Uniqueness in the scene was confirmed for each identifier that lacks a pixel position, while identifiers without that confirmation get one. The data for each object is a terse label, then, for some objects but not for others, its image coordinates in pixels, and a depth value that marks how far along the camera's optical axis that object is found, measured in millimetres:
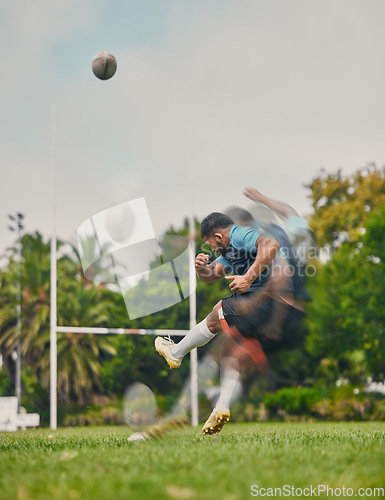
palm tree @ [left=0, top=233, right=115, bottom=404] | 28516
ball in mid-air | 9086
